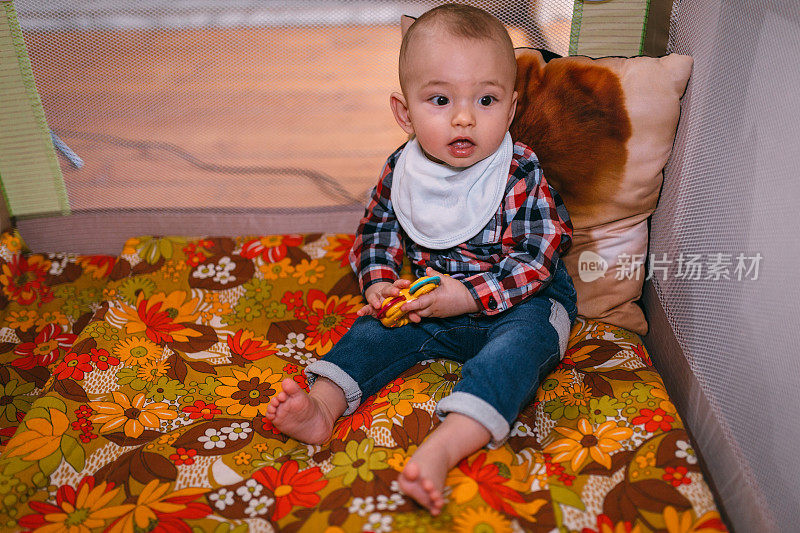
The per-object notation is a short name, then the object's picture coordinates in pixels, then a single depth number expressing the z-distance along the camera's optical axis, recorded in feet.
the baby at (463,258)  2.90
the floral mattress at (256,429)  2.62
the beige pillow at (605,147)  3.50
